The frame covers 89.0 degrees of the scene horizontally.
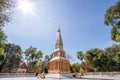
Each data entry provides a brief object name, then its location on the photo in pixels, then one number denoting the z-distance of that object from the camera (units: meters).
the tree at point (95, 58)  18.29
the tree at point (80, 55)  23.43
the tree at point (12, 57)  22.28
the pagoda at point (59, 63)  13.42
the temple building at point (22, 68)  21.44
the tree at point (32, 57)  21.65
